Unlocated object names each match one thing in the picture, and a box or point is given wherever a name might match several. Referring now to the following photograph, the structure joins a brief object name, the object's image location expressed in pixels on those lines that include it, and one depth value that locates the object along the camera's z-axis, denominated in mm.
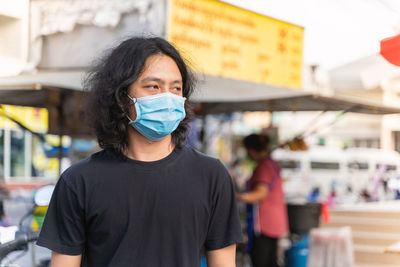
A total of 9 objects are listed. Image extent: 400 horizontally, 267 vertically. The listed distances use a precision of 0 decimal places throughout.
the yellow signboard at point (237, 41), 4168
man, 1717
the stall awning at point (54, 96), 4371
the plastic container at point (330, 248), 6500
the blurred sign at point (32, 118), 13401
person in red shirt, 5461
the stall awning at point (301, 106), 5895
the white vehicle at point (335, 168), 17453
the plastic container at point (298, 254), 6469
